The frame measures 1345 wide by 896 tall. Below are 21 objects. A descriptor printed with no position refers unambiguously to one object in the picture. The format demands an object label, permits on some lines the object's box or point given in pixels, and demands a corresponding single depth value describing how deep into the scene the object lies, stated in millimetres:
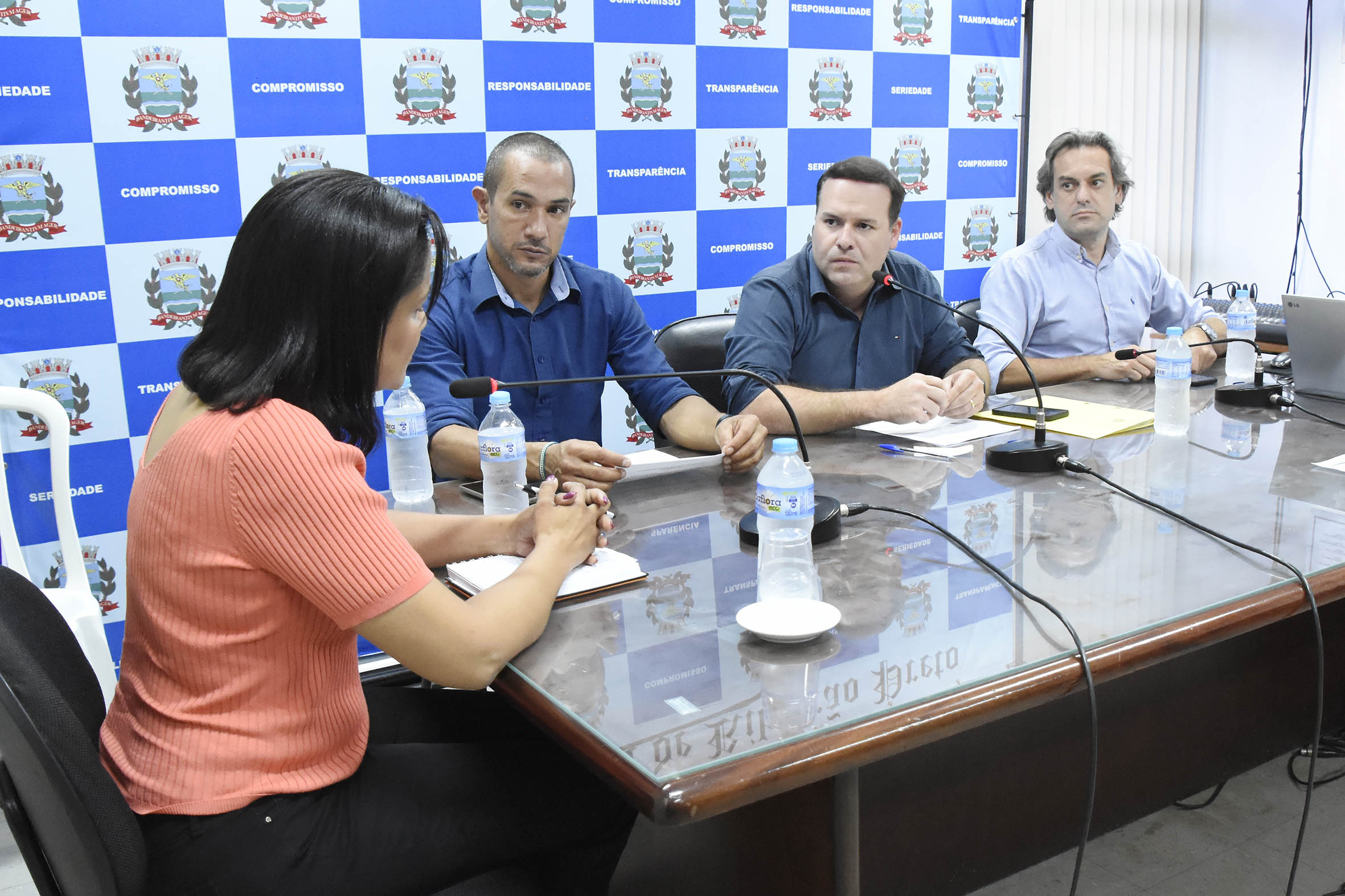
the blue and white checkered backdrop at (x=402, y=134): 2570
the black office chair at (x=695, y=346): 2482
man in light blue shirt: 2928
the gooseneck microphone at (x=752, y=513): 1375
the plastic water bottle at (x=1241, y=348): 2479
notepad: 1245
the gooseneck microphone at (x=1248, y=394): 2164
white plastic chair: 2059
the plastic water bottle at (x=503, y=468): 1614
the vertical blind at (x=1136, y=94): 4109
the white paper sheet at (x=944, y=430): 1945
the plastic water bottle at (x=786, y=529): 1181
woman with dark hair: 1005
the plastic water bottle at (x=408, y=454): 1750
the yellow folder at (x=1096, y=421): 1964
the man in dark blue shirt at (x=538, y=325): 2164
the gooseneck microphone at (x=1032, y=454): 1698
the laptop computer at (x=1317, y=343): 2082
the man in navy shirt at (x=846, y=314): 2395
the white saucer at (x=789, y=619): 1037
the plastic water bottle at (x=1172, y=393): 1945
